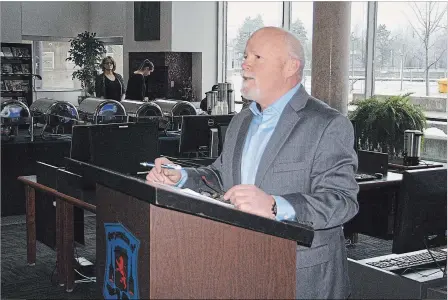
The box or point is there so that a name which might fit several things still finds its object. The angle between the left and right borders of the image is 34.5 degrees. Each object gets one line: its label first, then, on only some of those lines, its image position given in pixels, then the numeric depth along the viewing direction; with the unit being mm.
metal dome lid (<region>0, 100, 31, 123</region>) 6844
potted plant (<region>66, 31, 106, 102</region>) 16359
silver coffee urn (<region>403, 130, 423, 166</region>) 6082
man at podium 1957
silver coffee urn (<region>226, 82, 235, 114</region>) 8648
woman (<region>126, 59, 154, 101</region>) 10305
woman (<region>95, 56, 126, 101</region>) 10539
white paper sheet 1391
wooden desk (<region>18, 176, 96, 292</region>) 4461
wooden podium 1414
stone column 8734
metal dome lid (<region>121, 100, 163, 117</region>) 7623
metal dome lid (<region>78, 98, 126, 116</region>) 7414
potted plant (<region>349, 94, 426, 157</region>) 7363
